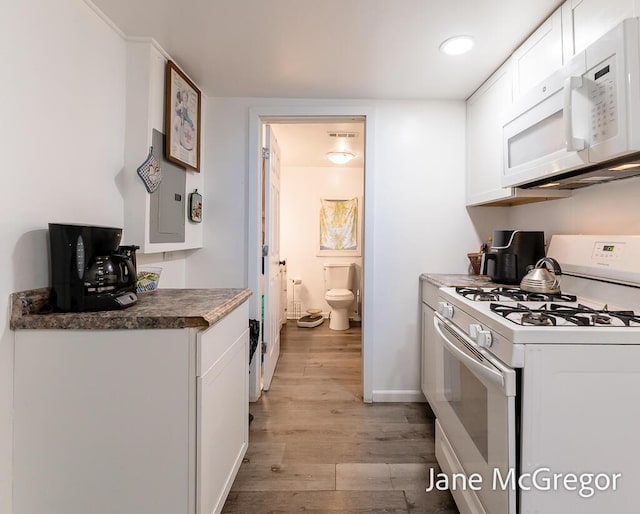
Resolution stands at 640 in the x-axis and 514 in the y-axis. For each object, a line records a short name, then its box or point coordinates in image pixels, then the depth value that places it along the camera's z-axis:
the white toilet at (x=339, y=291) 3.88
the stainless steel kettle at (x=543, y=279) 1.43
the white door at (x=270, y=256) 2.37
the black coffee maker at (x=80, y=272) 1.08
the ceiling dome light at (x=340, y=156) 3.65
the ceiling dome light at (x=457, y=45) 1.58
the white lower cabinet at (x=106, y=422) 1.01
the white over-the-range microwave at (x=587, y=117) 0.95
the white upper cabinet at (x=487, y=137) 1.77
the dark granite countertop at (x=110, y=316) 1.01
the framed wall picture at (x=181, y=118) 1.71
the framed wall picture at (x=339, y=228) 4.44
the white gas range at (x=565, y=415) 0.88
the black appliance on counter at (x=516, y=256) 1.74
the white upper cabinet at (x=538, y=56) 1.34
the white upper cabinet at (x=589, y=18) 1.01
